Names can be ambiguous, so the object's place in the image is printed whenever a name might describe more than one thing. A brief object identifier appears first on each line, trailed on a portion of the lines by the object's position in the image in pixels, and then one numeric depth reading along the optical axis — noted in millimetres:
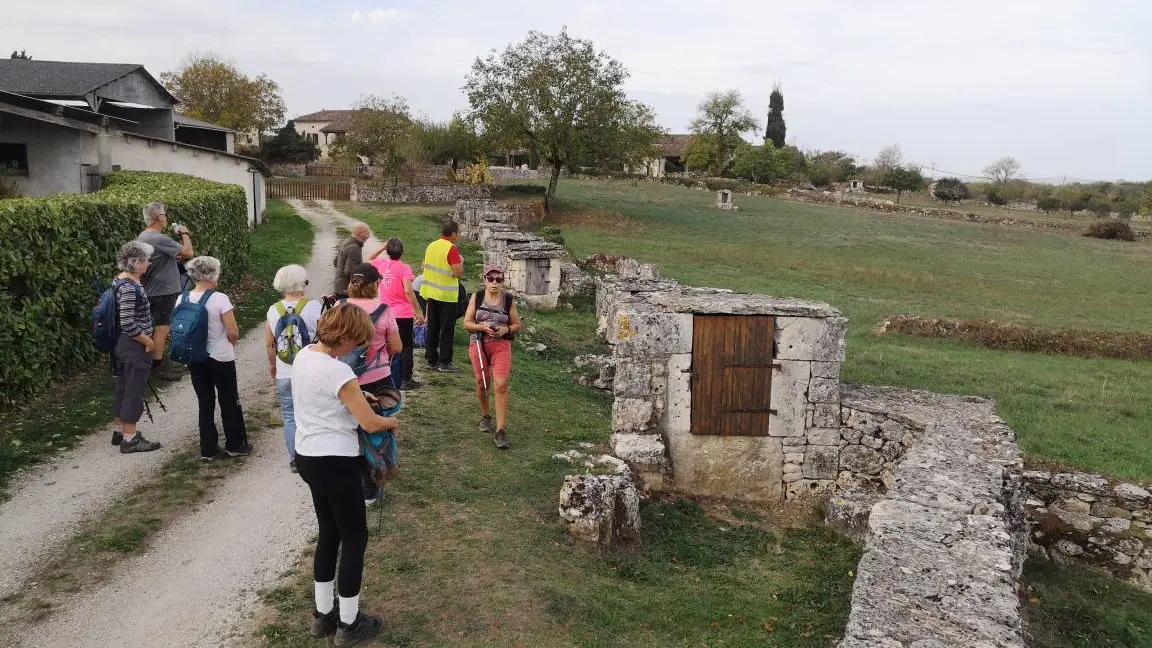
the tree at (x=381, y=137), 49312
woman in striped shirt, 7512
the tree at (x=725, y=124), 81312
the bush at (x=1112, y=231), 50031
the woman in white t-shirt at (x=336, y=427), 4617
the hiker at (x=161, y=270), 9125
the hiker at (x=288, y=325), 6582
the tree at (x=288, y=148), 67750
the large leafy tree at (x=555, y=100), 40062
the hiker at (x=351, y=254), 10117
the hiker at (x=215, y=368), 7242
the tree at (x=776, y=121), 93562
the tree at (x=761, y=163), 75438
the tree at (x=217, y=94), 58625
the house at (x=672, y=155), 87000
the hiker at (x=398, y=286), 9312
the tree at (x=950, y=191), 74375
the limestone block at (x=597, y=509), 6965
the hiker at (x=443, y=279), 10078
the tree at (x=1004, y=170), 110875
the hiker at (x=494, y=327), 8258
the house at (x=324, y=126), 81956
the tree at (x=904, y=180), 71438
